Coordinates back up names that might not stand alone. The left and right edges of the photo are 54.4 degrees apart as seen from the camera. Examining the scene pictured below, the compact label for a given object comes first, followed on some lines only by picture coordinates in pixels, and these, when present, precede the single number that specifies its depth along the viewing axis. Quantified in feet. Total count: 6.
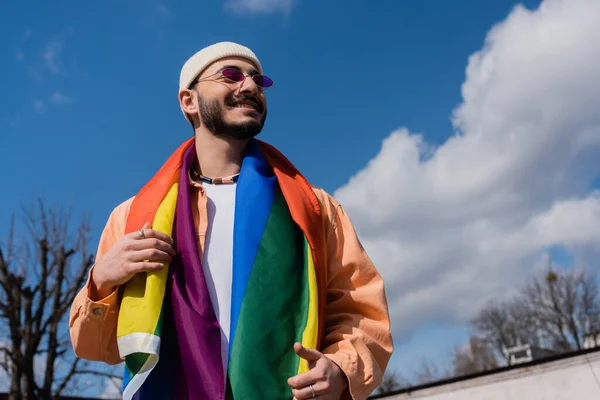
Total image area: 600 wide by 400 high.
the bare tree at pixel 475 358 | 137.80
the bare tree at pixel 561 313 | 110.11
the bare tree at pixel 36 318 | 40.81
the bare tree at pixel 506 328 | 128.67
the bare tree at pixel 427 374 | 137.16
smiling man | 5.62
